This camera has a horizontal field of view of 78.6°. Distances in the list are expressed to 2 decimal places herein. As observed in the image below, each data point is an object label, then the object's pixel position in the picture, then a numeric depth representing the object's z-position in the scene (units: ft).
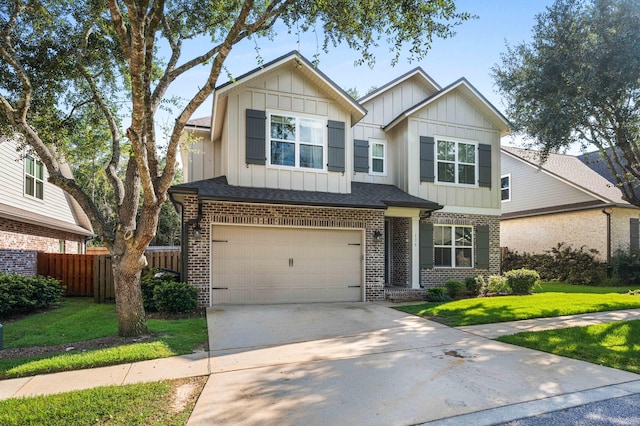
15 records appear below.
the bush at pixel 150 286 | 31.67
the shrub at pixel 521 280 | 42.70
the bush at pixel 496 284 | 42.57
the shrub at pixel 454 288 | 39.91
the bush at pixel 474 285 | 41.57
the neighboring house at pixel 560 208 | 55.01
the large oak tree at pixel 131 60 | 22.26
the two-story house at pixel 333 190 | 34.73
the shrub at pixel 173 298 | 30.55
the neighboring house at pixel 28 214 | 40.73
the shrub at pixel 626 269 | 52.03
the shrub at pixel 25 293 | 30.99
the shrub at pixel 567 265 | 54.60
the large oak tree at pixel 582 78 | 38.29
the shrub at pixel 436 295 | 38.70
